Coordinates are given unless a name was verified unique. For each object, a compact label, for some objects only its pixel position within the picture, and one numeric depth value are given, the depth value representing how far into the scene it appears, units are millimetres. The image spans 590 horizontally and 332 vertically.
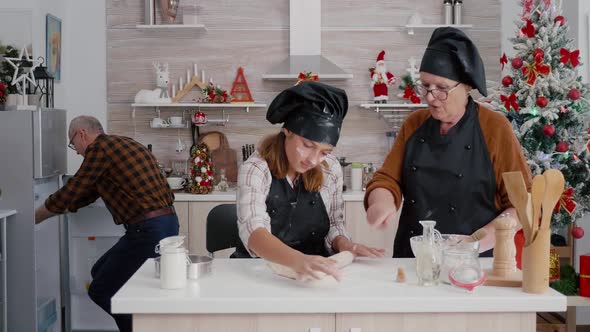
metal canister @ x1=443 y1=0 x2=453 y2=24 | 5449
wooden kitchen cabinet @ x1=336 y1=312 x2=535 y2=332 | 2008
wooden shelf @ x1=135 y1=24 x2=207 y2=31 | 5344
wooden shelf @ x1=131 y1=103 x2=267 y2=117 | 5355
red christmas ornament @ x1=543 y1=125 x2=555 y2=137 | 3869
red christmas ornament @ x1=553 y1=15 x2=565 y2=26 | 3982
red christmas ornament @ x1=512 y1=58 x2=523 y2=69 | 4008
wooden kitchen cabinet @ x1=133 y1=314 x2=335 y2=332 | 2002
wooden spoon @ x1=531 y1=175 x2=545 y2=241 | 2055
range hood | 5348
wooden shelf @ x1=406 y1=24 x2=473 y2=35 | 5340
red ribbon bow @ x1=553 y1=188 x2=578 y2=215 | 3842
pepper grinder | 2156
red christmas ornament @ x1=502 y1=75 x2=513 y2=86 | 4078
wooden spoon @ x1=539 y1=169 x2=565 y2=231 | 2047
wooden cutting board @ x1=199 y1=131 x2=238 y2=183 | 5527
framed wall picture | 4973
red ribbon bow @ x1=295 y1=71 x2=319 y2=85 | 5191
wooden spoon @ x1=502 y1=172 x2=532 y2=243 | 2072
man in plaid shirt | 3912
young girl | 2418
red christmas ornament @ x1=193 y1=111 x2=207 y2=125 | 5438
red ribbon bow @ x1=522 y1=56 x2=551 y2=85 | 3949
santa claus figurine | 5402
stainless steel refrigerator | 4281
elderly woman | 2576
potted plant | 4383
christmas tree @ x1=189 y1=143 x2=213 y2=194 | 5062
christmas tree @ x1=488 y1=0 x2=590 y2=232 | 3906
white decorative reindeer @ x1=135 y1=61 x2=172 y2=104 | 5391
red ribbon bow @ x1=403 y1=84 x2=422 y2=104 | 5426
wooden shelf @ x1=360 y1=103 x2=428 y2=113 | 5398
